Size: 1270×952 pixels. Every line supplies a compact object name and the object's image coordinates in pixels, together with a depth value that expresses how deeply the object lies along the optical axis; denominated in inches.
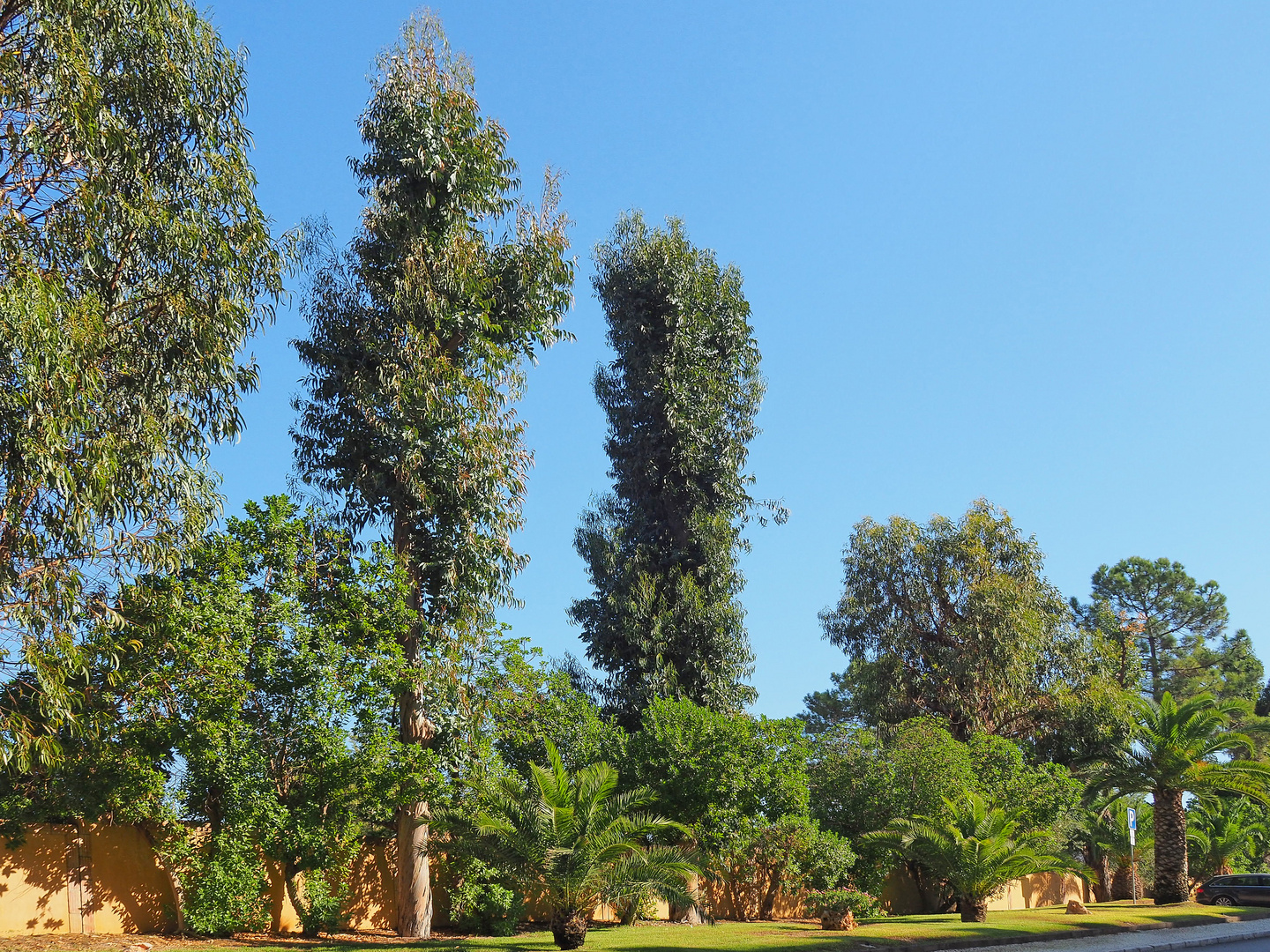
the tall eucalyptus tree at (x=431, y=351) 859.4
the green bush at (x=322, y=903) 738.2
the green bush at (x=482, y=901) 815.1
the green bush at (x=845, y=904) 877.8
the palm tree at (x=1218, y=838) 1624.0
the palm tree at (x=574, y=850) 655.1
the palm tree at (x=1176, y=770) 1184.2
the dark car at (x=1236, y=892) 1261.1
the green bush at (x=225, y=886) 674.8
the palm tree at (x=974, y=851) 930.7
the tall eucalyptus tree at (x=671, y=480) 1096.8
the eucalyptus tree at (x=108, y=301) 532.1
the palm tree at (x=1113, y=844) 1465.3
